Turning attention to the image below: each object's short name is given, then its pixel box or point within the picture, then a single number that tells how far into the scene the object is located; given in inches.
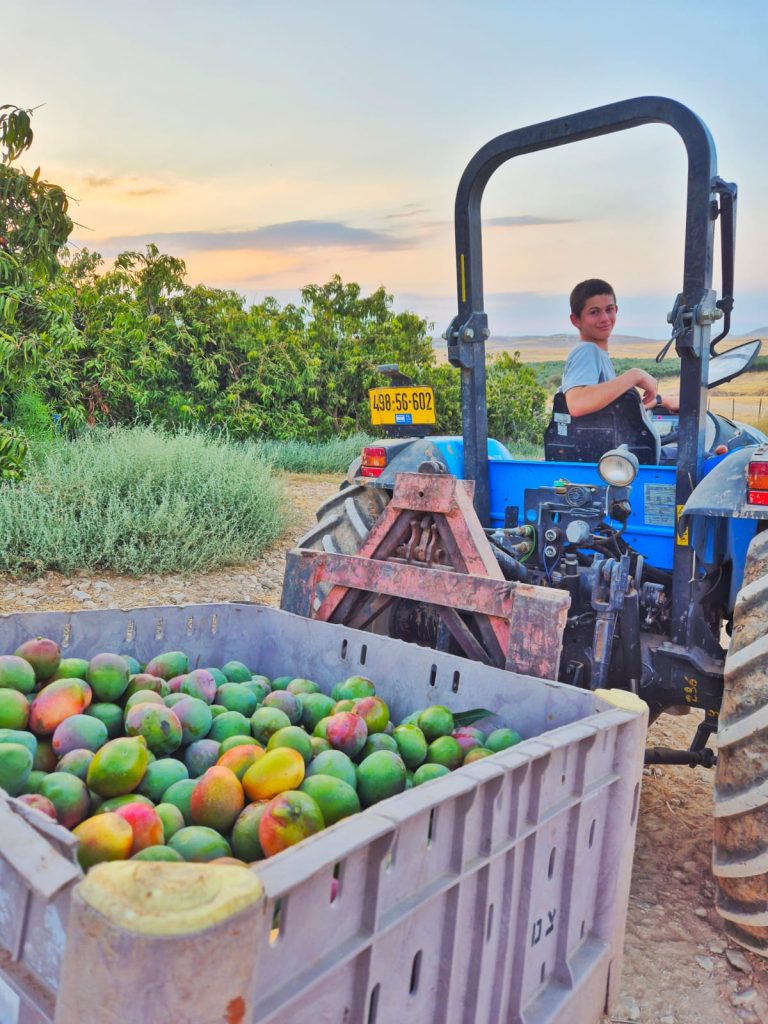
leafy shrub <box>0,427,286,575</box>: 271.9
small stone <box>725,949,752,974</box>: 104.7
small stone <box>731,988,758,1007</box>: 98.7
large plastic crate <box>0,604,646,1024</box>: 48.7
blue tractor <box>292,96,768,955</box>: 95.5
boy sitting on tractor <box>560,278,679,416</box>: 138.9
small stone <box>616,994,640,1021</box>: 95.3
